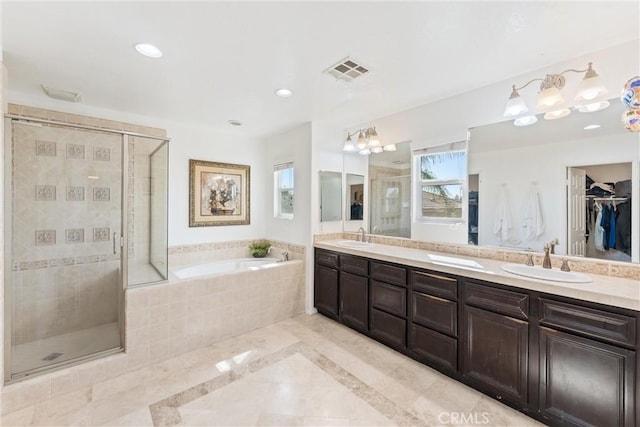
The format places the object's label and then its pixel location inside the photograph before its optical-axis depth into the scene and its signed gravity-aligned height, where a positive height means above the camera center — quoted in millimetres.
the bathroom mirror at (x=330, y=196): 3727 +230
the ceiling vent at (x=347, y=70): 2111 +1162
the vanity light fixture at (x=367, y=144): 3435 +899
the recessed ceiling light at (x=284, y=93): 2609 +1169
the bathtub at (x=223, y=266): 3510 -745
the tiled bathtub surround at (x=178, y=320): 2039 -1116
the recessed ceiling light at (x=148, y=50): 1878 +1149
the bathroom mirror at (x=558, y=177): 1893 +282
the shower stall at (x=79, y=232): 2545 -222
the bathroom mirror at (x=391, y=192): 3246 +264
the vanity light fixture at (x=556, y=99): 1820 +824
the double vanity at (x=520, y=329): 1526 -815
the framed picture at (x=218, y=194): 3803 +275
